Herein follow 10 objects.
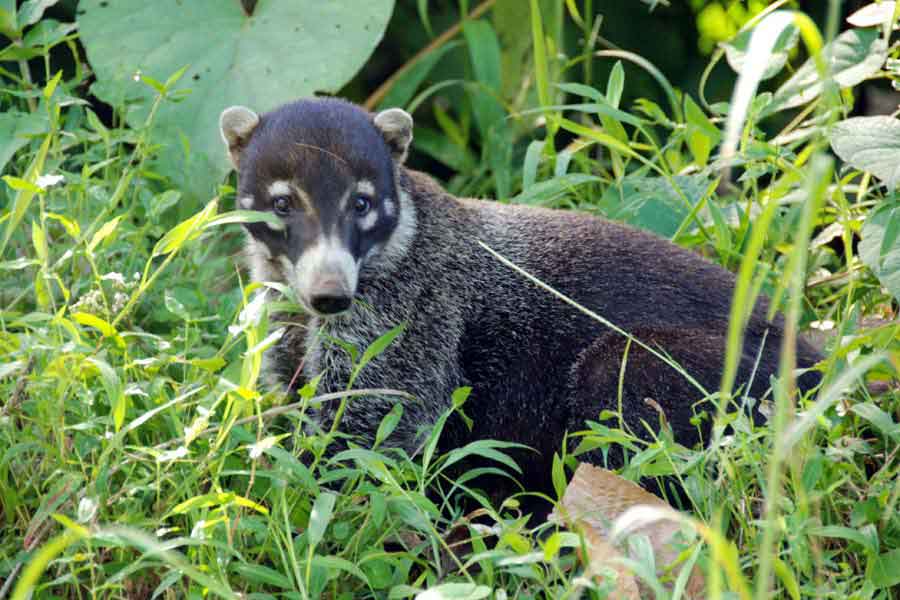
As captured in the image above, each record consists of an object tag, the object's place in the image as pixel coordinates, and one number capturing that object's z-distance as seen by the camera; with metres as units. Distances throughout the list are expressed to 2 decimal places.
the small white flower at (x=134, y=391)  6.50
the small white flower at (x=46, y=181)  7.28
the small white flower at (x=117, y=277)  7.17
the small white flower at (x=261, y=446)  5.99
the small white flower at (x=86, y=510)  5.77
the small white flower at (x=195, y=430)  6.20
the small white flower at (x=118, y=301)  7.50
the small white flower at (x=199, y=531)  5.86
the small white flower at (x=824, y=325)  8.65
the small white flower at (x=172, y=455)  6.12
